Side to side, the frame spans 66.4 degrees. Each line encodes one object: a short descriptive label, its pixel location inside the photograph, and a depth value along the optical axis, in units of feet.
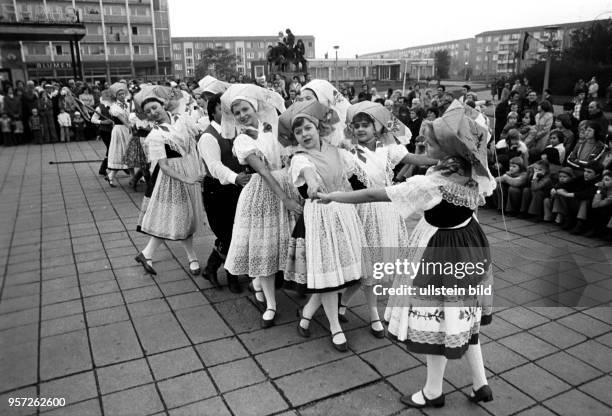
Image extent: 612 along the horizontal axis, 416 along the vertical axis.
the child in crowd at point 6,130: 49.24
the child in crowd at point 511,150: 24.13
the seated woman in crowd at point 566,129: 25.47
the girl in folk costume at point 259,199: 11.87
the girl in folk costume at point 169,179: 14.80
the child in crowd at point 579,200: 19.34
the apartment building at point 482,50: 332.19
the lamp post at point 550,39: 48.32
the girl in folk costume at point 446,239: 8.07
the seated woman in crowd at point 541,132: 26.14
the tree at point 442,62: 290.15
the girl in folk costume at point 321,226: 10.52
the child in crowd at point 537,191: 21.44
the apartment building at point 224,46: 312.50
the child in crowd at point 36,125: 49.89
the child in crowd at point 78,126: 52.26
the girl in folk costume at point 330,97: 12.40
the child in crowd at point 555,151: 23.43
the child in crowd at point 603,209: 18.44
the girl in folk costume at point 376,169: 11.31
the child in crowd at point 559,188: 20.29
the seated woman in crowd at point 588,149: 21.50
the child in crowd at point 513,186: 22.44
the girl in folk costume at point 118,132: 29.68
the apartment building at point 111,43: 195.31
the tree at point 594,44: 84.33
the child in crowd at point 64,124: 51.44
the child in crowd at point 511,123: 28.32
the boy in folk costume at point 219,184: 12.84
